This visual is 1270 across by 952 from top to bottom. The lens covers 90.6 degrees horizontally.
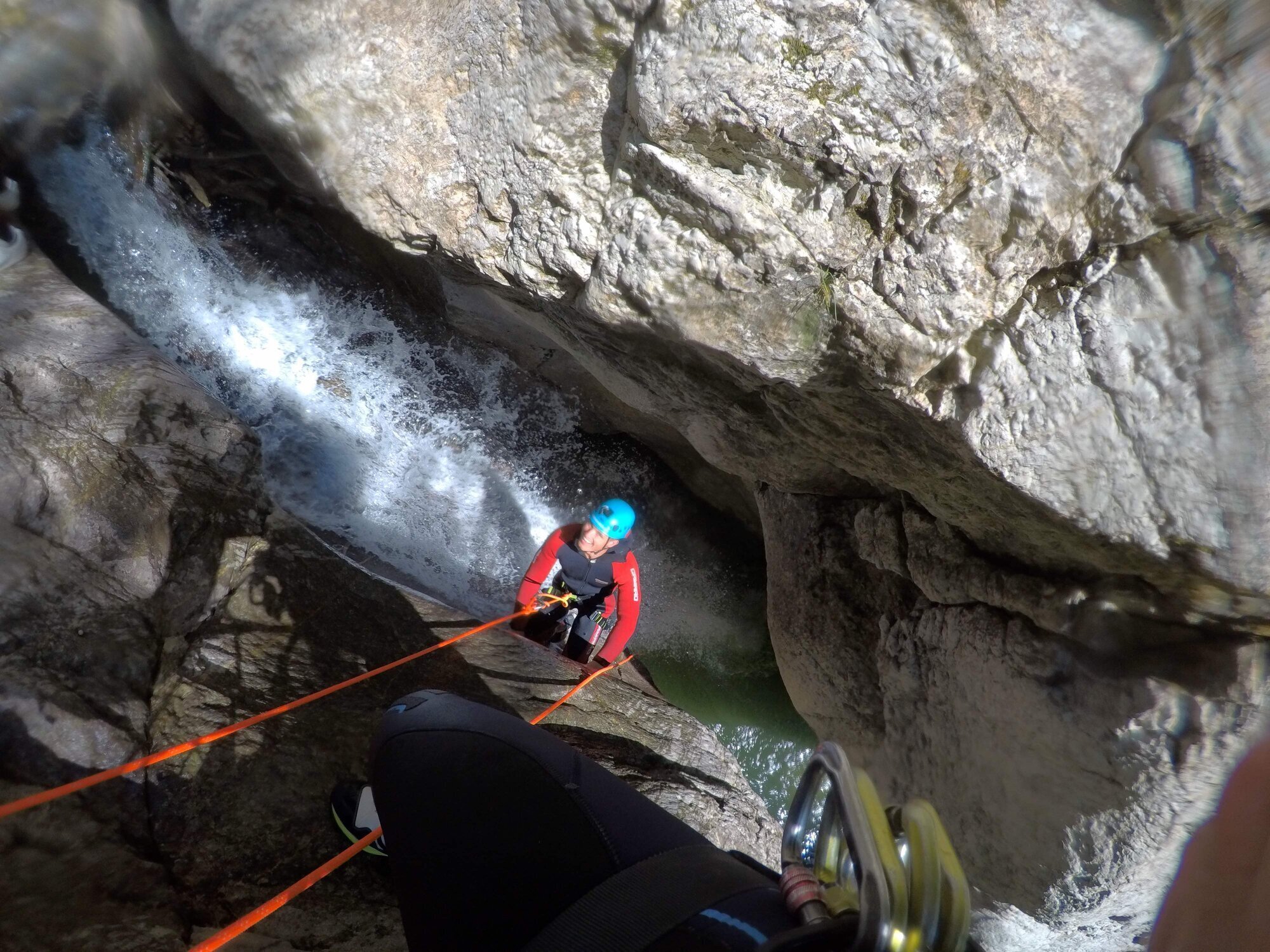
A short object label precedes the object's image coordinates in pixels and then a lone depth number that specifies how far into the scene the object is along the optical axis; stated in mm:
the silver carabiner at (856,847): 722
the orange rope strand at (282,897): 1265
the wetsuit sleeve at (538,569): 3654
